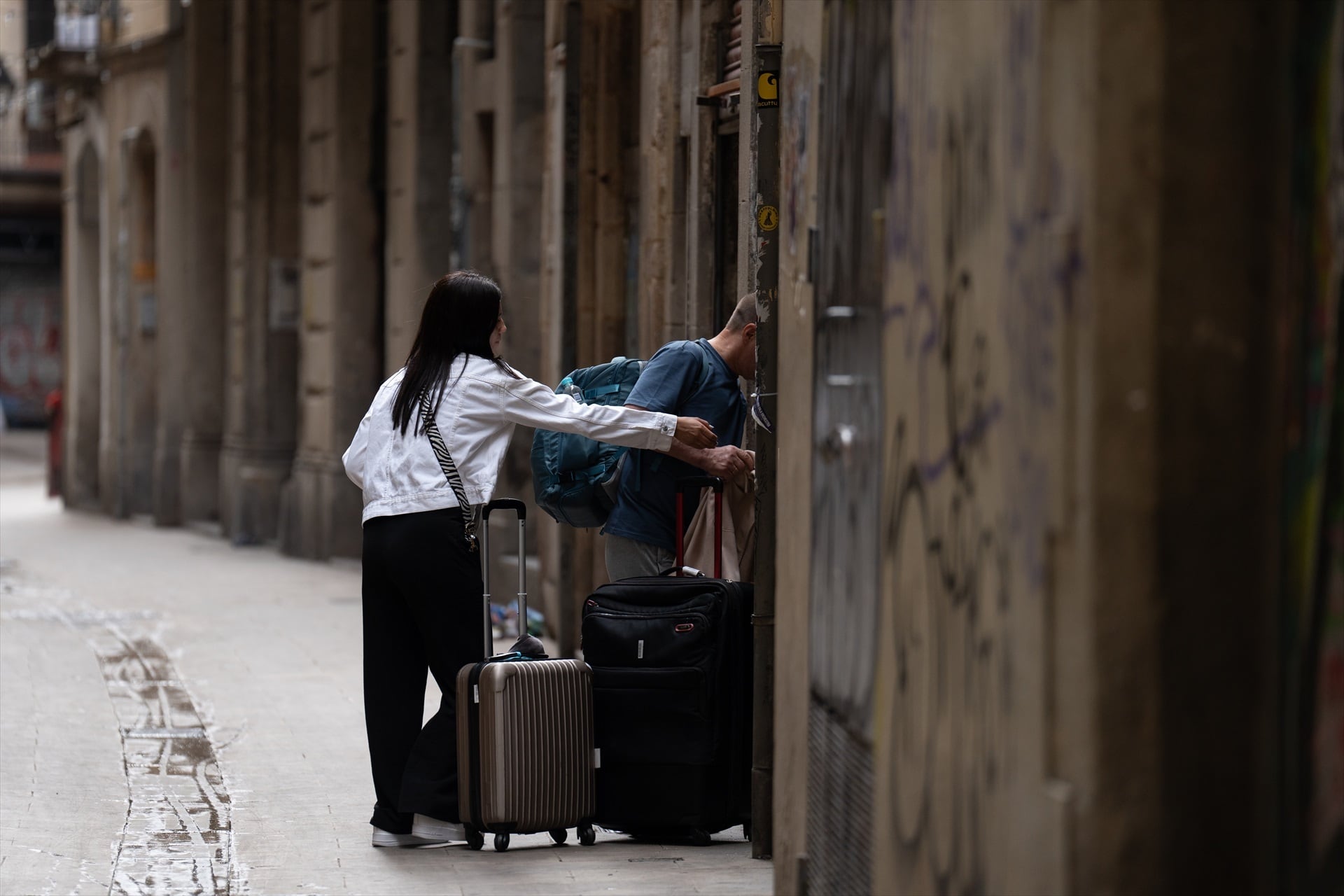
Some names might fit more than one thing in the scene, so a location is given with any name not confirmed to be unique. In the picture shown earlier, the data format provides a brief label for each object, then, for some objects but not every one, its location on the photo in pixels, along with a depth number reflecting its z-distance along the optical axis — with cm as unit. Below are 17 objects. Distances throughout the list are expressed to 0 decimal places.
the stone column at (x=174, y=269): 4106
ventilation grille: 859
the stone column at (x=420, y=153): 3027
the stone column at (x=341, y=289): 3331
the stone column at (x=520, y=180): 2508
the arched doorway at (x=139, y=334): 4294
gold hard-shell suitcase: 1162
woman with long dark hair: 1195
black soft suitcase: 1175
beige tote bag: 1274
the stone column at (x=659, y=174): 1964
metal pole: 1146
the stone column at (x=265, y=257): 3722
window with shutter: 1803
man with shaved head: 1272
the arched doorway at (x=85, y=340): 4744
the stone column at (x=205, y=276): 4034
